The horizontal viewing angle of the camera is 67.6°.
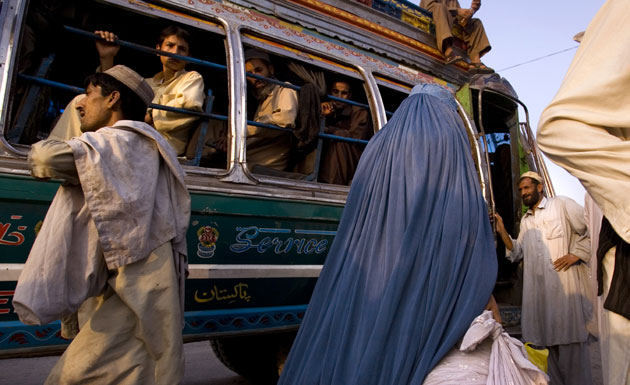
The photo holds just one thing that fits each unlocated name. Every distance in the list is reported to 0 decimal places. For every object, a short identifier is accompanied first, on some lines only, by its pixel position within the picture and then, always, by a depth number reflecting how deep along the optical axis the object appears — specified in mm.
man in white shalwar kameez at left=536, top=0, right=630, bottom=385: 1287
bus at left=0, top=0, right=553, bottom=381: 2316
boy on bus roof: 4961
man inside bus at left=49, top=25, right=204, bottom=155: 3061
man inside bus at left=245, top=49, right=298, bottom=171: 3539
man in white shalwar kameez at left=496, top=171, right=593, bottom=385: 3984
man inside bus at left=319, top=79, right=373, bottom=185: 3881
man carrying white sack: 1708
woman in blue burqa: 1445
